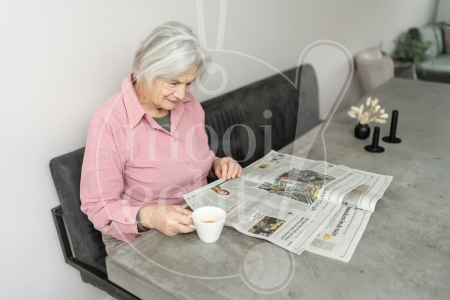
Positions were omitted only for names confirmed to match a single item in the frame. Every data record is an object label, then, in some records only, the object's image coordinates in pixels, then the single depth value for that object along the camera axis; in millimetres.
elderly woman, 1250
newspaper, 1108
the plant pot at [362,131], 1838
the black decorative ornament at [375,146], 1700
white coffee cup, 1048
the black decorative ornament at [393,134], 1754
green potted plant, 4363
